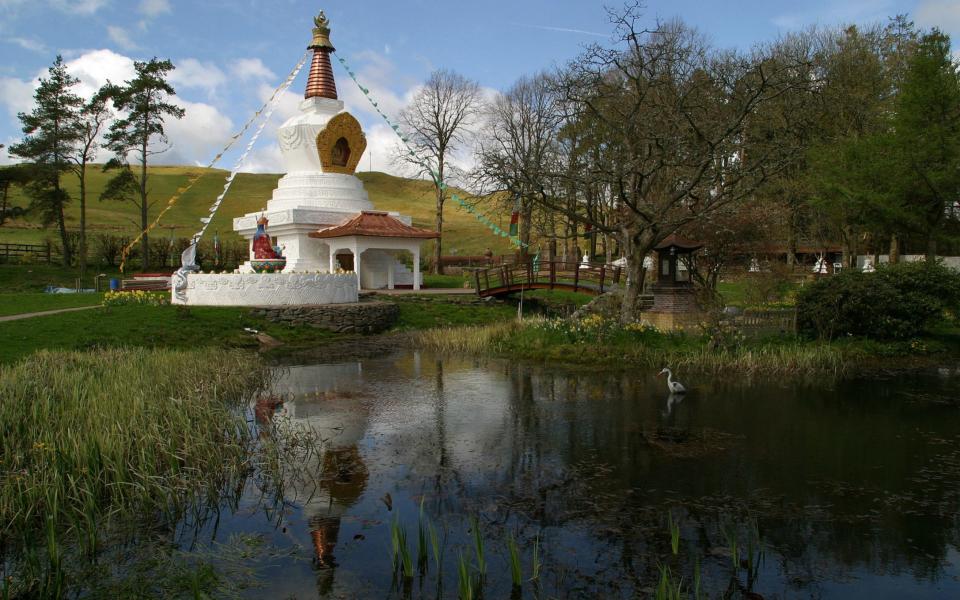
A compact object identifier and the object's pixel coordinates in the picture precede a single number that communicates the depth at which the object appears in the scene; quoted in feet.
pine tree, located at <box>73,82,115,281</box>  125.49
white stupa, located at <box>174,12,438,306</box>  90.89
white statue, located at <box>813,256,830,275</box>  115.12
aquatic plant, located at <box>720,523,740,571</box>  17.34
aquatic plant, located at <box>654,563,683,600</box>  14.34
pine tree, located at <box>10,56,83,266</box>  121.30
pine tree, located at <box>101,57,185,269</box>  127.13
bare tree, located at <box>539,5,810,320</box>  51.62
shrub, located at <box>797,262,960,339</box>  50.08
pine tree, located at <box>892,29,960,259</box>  72.79
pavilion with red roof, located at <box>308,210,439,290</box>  88.43
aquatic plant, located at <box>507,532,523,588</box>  16.85
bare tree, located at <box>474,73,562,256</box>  128.98
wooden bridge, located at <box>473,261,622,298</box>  85.66
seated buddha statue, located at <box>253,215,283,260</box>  73.31
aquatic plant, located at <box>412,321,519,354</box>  56.34
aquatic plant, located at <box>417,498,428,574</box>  18.23
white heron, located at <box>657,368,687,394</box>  38.11
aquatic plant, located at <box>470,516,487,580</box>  16.93
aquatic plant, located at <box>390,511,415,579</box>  17.42
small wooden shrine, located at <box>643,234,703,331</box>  64.44
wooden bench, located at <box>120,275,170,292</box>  92.53
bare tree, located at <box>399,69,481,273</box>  145.69
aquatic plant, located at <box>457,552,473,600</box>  15.49
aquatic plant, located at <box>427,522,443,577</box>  17.43
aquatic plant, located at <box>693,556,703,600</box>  15.01
